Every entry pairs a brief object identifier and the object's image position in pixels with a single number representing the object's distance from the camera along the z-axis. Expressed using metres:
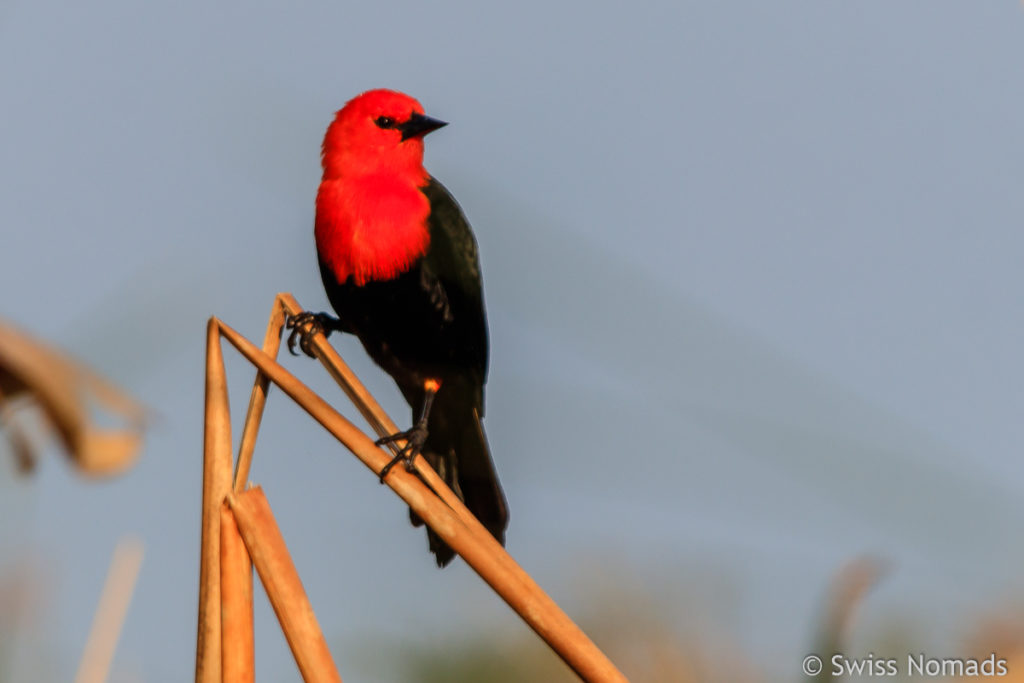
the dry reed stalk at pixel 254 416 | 6.67
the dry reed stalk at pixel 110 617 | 6.68
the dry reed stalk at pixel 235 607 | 5.97
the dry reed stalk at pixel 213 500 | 6.08
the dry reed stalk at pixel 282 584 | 5.87
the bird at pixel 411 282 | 6.84
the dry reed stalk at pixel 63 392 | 2.82
